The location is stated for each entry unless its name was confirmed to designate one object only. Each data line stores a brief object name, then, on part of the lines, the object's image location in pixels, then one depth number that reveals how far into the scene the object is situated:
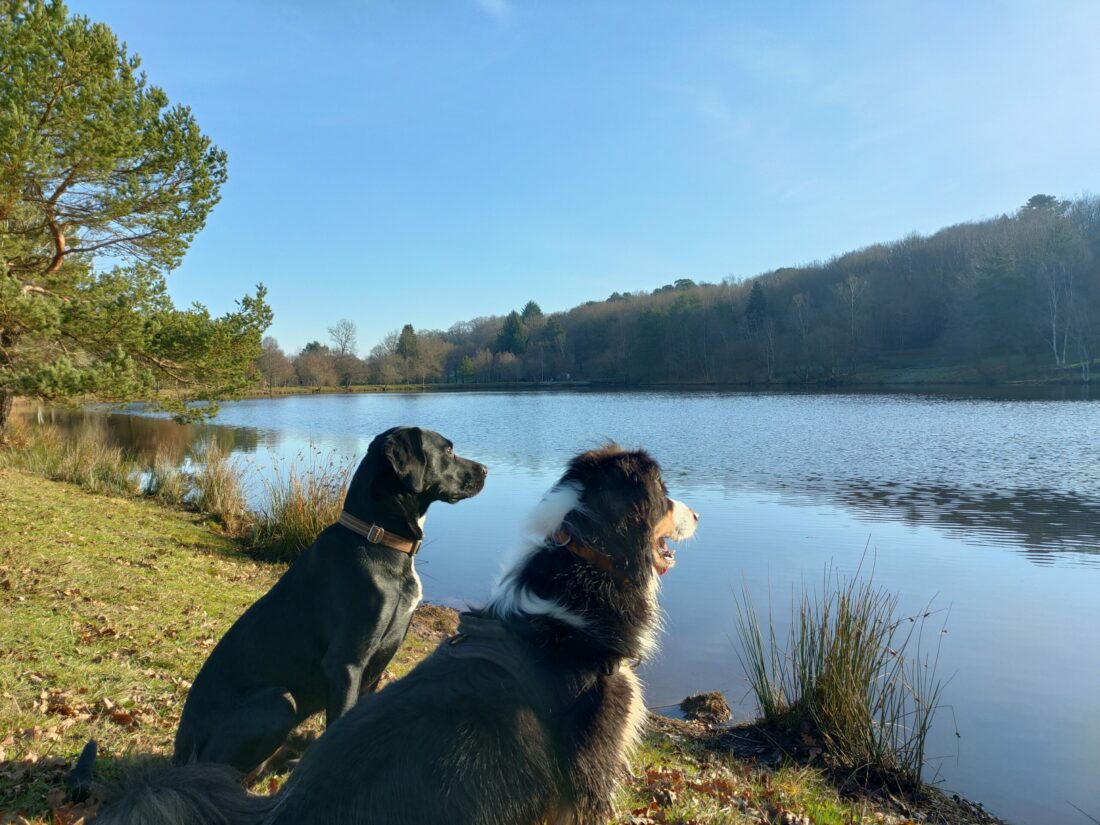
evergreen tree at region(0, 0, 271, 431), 12.32
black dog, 3.31
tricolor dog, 2.00
